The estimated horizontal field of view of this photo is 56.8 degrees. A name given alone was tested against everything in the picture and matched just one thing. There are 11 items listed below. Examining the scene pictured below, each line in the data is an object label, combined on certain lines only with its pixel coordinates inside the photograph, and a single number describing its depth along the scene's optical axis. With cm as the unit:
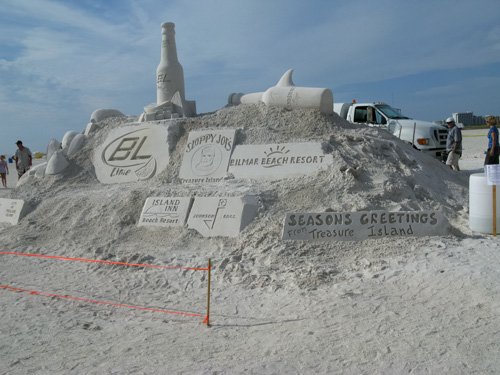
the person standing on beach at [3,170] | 1616
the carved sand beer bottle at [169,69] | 1070
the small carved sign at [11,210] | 909
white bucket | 627
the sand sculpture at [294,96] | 909
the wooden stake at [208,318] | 470
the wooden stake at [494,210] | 618
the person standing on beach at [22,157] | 1301
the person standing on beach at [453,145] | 1086
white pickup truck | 1245
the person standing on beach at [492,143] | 972
